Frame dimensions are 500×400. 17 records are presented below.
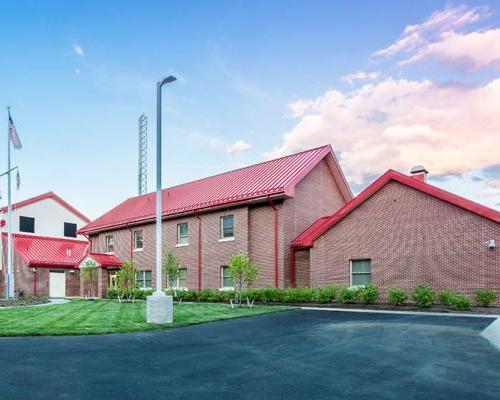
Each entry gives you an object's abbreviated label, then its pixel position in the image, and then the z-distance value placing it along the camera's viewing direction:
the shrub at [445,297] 18.64
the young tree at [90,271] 32.22
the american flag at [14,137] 30.39
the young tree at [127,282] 27.05
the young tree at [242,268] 21.66
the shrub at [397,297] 19.80
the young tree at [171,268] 26.34
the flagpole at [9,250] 30.16
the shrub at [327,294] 21.61
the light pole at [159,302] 14.51
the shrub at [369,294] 20.50
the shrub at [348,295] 21.02
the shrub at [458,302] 18.27
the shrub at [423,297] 19.00
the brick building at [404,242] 19.27
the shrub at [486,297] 17.92
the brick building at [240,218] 25.62
